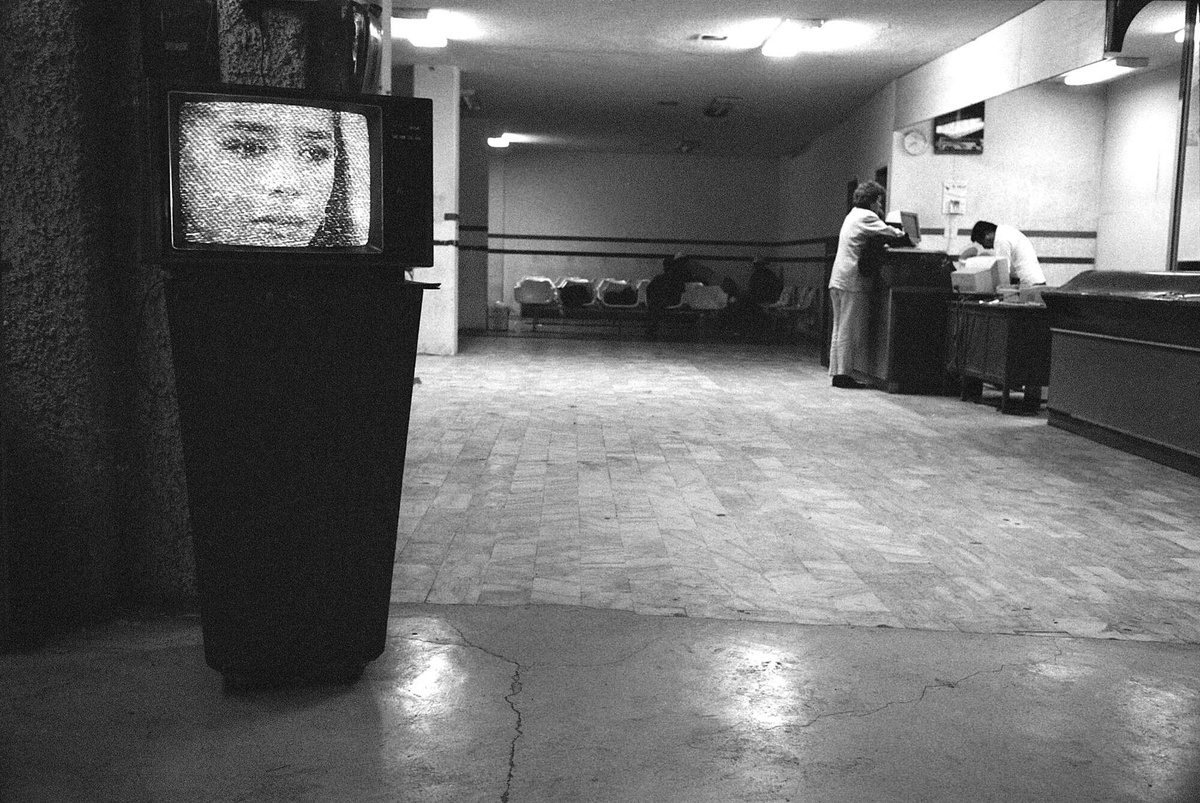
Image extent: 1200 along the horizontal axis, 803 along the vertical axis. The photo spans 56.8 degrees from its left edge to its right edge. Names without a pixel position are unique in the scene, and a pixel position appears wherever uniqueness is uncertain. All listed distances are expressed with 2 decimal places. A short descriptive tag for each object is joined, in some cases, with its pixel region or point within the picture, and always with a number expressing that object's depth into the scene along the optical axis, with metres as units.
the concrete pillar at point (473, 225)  14.15
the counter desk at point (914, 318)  8.17
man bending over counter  8.80
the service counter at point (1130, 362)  5.14
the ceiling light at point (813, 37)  8.57
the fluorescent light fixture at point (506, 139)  16.80
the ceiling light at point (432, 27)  8.67
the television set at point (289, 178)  2.05
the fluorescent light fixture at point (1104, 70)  7.38
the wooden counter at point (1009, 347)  7.04
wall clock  10.82
